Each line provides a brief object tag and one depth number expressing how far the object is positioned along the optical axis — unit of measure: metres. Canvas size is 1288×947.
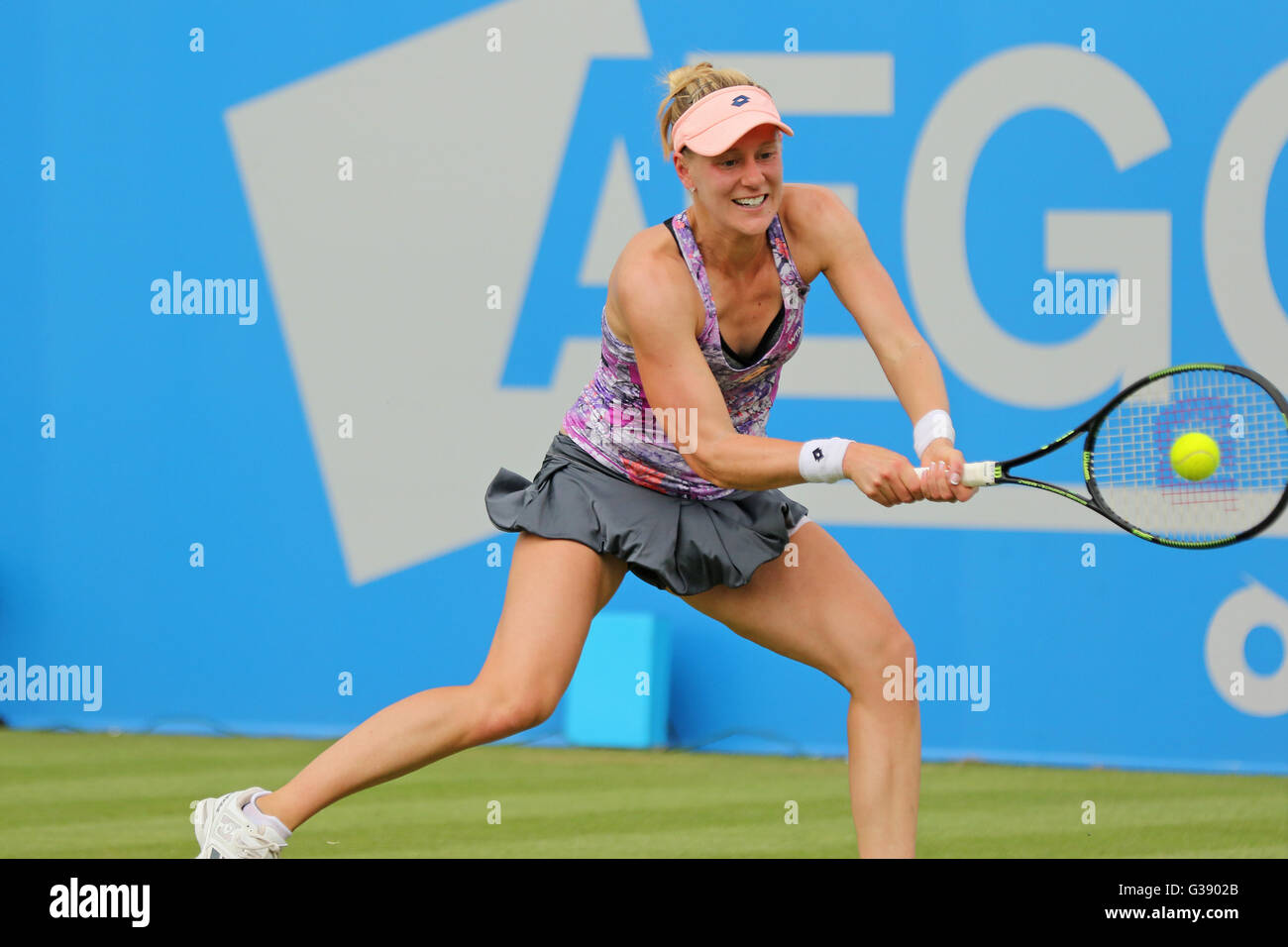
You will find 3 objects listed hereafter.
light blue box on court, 11.38
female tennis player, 5.67
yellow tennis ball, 5.83
